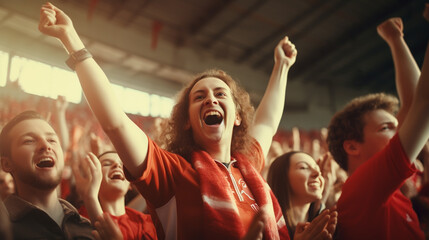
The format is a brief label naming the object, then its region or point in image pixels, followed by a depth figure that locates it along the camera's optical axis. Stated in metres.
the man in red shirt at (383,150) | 0.95
